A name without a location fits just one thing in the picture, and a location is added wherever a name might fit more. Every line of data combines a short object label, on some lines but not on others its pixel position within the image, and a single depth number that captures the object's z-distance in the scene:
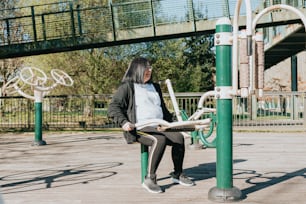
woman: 4.63
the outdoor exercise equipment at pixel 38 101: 9.86
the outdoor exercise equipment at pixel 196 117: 6.13
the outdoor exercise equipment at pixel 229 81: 3.93
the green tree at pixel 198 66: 33.34
